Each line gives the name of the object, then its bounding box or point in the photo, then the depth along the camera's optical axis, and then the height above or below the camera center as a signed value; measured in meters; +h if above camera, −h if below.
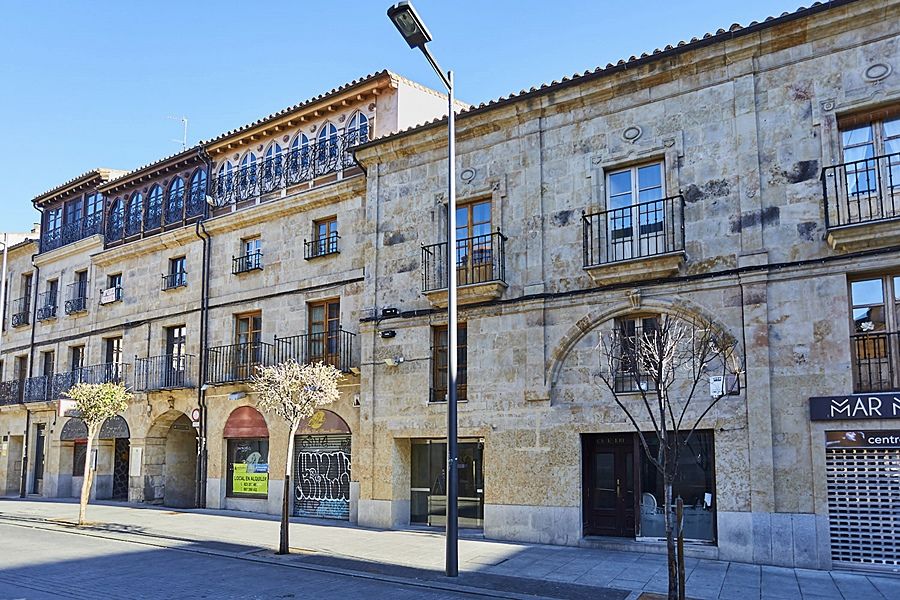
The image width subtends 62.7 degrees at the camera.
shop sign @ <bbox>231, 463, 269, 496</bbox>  20.56 -2.09
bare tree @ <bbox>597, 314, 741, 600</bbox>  11.27 +0.70
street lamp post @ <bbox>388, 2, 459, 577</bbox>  11.12 +1.21
